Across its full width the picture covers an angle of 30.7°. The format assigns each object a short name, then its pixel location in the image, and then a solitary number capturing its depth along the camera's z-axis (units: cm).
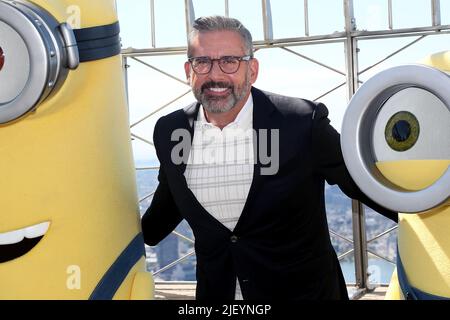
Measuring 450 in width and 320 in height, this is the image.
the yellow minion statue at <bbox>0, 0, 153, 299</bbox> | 142
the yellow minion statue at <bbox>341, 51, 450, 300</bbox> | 127
